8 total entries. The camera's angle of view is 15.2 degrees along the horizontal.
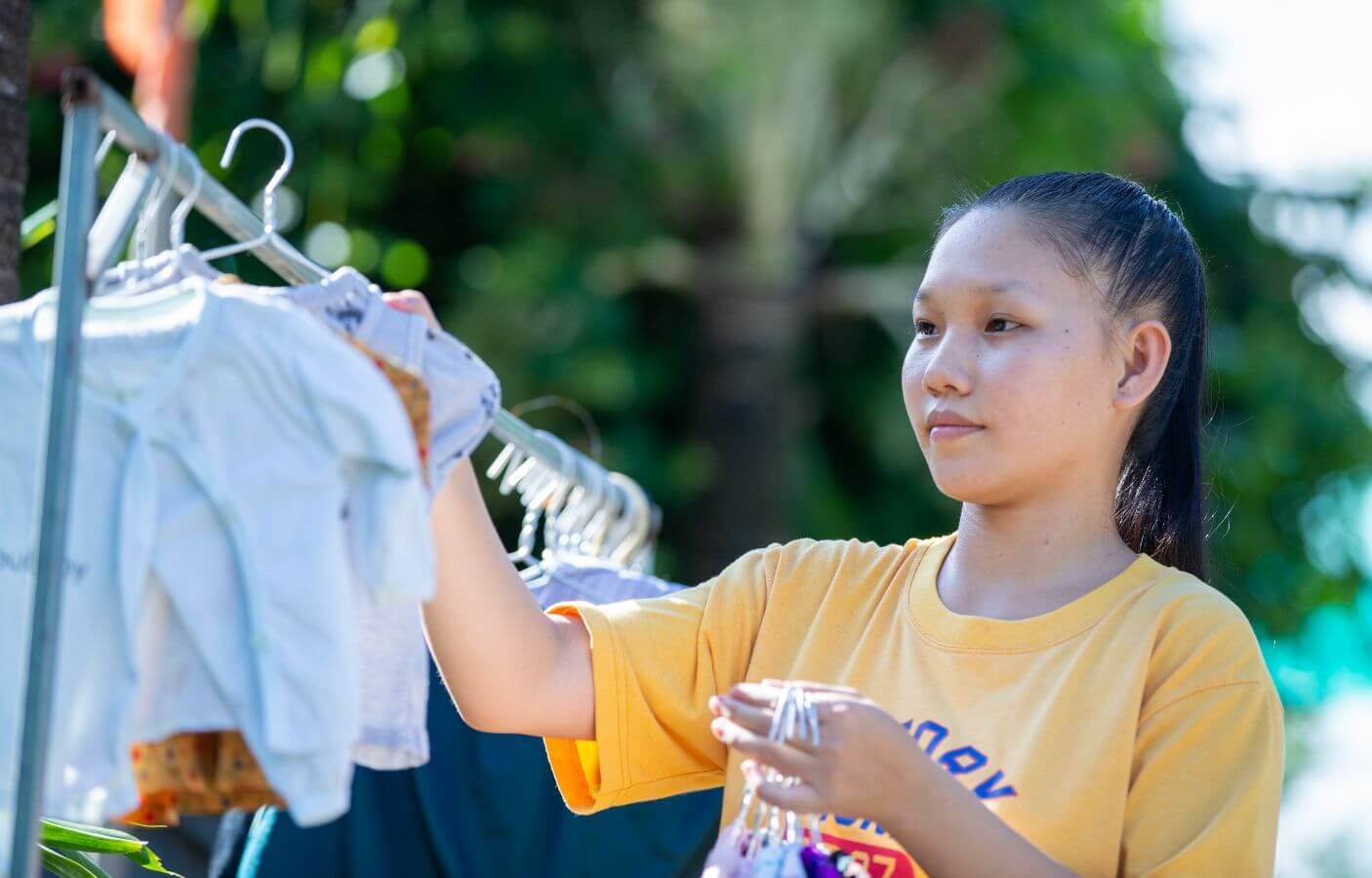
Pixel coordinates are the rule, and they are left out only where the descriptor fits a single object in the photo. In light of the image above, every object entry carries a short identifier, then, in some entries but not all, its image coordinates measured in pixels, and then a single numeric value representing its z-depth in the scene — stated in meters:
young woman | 3.29
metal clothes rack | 3.05
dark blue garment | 3.80
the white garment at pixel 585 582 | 3.87
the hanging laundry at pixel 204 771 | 3.15
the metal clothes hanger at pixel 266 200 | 3.23
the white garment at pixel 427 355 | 3.22
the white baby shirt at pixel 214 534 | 3.10
